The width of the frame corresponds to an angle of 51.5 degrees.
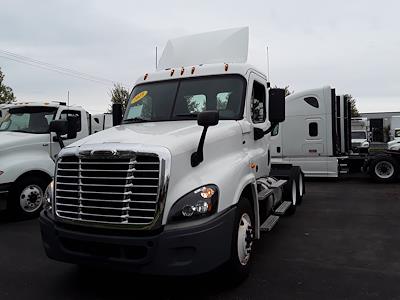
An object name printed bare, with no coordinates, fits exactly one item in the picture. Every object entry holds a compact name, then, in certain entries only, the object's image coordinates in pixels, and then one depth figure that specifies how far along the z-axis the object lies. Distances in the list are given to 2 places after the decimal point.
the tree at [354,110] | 47.98
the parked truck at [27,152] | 8.20
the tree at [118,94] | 34.55
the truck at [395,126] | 23.27
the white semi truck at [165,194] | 3.83
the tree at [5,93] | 29.17
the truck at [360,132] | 21.25
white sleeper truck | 13.92
